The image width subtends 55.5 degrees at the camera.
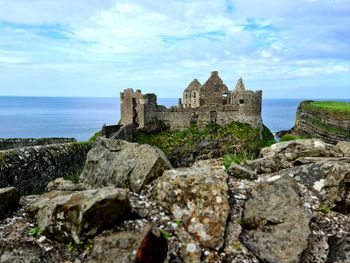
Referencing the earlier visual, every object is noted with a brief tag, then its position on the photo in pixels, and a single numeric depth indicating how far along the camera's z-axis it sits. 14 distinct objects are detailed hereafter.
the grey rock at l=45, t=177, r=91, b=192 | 8.78
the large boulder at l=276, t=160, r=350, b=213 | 7.91
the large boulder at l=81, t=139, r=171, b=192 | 8.30
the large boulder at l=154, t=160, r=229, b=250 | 6.69
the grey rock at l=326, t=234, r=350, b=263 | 6.32
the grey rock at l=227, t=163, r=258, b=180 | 8.91
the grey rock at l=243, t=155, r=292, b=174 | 10.16
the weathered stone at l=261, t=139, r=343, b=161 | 11.42
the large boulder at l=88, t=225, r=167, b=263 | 5.80
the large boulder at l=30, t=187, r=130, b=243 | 6.15
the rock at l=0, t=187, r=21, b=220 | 7.04
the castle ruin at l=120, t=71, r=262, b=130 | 48.78
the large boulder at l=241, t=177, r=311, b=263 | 6.42
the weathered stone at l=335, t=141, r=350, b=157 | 11.74
